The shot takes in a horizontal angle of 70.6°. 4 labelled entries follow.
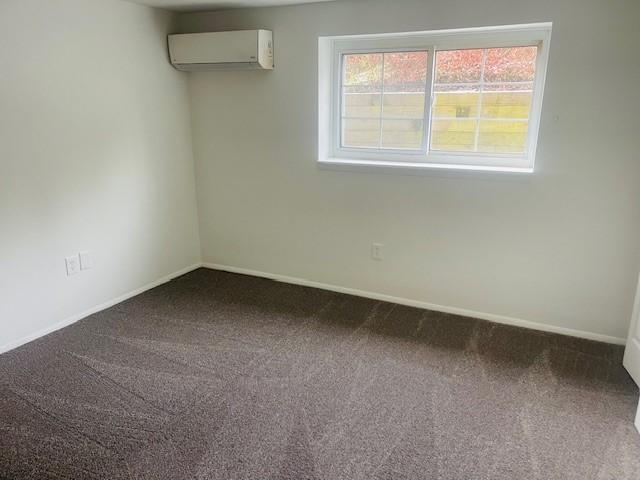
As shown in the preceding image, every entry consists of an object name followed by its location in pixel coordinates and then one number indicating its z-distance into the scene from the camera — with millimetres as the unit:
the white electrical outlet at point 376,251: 3299
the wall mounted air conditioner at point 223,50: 3127
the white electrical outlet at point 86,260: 3016
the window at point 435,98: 2822
